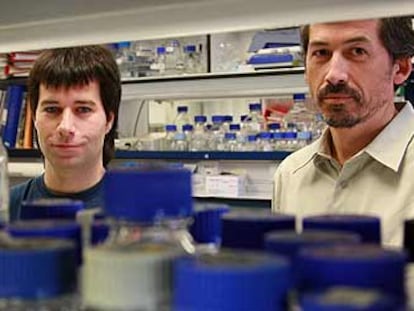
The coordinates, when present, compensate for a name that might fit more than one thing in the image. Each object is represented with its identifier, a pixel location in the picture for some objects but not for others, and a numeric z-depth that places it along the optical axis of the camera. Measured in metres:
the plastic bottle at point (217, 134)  2.98
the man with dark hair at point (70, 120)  1.43
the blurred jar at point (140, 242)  0.47
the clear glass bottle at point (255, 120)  2.96
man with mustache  1.30
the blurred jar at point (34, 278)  0.49
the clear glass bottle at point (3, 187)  0.85
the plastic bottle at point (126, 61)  3.19
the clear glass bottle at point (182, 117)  3.34
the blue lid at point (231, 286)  0.44
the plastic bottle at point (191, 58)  3.12
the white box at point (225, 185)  2.87
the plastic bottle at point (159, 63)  3.10
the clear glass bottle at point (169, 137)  3.10
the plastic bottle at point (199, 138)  3.02
